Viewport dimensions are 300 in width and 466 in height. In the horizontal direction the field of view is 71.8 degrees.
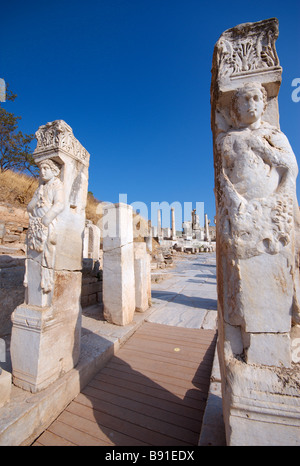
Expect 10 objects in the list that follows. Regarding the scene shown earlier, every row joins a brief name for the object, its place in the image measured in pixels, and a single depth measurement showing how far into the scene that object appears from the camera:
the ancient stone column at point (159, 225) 25.16
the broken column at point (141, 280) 4.32
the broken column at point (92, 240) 8.34
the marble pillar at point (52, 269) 1.96
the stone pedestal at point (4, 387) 1.70
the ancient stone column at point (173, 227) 27.44
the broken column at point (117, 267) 3.62
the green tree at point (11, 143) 11.79
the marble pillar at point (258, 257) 1.01
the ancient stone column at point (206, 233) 30.14
